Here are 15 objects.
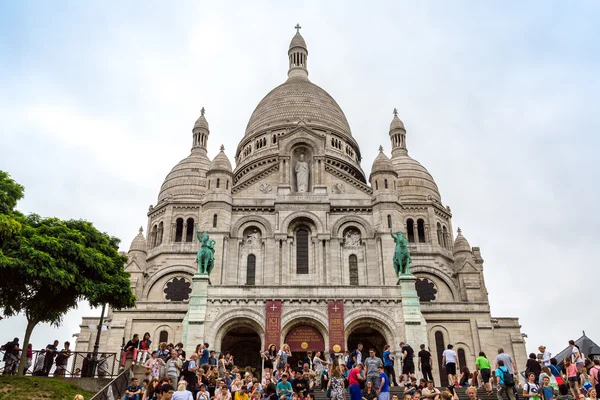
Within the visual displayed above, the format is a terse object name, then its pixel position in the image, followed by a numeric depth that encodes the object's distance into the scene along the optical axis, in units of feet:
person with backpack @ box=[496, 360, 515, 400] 57.47
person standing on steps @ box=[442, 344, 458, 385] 69.31
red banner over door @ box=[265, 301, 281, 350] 98.76
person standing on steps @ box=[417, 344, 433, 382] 70.90
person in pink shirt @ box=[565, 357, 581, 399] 56.90
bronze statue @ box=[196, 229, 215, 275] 105.81
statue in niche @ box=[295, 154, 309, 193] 130.62
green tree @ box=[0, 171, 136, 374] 75.72
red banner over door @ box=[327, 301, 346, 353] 98.32
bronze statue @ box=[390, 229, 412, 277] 106.63
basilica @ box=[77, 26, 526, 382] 101.55
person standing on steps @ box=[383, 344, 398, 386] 67.05
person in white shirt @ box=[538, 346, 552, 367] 65.01
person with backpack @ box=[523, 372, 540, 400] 52.19
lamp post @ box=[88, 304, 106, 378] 74.18
